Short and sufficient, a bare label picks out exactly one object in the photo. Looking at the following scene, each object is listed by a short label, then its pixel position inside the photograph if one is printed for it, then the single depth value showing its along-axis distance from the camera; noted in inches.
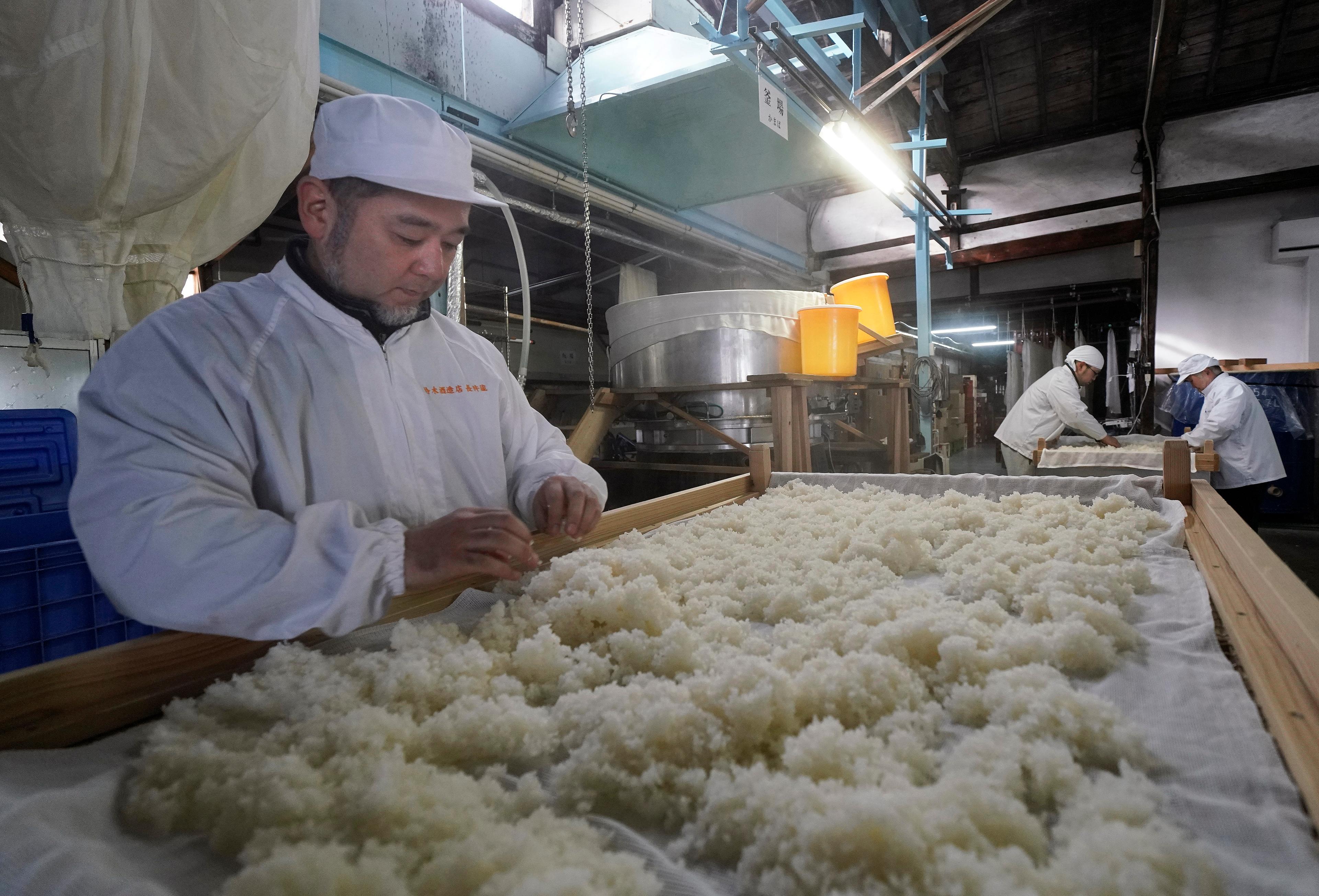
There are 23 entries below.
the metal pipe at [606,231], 151.5
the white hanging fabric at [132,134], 54.3
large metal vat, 146.5
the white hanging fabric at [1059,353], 409.4
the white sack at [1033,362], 411.5
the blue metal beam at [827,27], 114.9
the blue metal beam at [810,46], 118.6
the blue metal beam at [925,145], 163.2
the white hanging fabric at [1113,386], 383.6
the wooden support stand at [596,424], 138.9
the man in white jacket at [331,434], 35.0
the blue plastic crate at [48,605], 45.4
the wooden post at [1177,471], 70.2
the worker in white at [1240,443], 186.1
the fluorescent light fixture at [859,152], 139.6
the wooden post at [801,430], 135.0
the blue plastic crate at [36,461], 60.4
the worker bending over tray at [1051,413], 204.2
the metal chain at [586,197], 106.0
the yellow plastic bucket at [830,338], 138.9
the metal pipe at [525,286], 79.3
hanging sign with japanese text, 113.9
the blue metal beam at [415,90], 113.3
